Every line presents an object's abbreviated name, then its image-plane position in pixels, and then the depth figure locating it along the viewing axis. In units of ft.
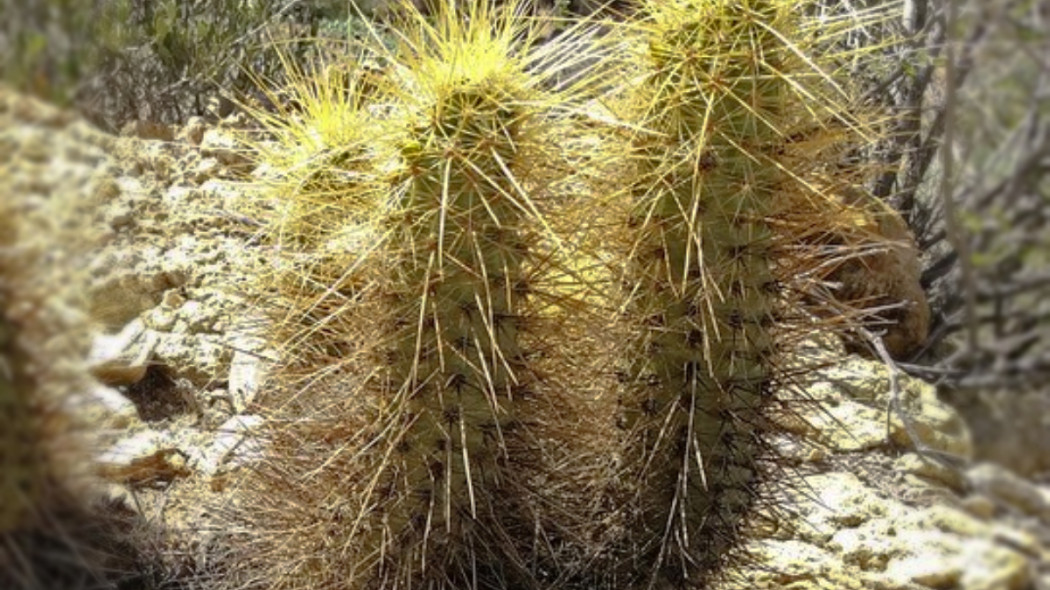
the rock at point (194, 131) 2.44
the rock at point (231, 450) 1.82
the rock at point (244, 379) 2.02
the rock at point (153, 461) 1.66
